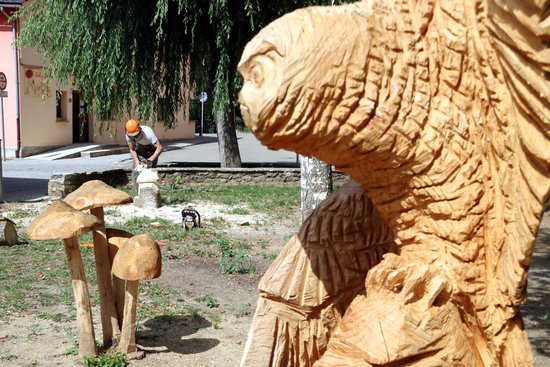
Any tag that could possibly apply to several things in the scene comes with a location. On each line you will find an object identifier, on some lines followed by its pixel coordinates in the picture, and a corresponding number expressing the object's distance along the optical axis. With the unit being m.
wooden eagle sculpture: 1.16
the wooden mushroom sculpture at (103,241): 3.42
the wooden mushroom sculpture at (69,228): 3.07
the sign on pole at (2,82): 15.05
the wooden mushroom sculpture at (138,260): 3.48
